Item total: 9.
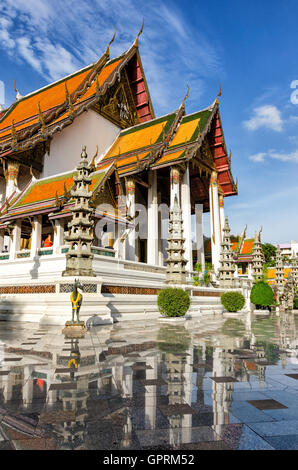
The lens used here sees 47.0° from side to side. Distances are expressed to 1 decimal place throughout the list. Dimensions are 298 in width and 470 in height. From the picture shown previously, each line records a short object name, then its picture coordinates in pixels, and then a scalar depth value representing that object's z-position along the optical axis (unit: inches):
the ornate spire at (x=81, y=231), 375.9
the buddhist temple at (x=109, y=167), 585.0
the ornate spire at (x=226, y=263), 765.3
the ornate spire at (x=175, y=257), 544.1
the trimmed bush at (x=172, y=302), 410.0
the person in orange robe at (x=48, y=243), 589.2
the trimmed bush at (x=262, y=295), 794.8
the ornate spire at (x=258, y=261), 948.6
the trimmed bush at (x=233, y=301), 611.2
